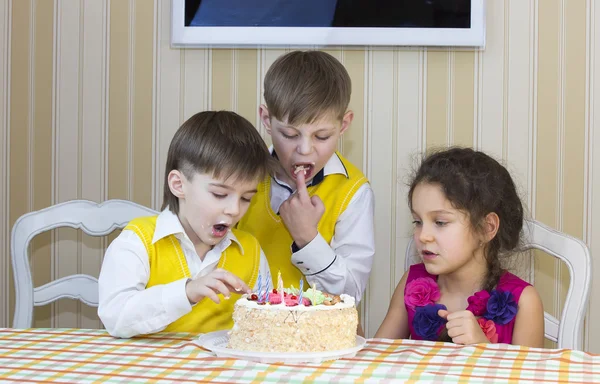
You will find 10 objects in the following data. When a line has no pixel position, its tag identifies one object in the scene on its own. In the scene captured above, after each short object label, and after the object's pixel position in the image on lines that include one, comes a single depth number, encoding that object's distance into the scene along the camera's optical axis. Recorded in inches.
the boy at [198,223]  107.8
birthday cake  96.6
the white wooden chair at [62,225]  118.3
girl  111.8
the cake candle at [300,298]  97.9
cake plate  95.0
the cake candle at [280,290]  98.3
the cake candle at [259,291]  99.4
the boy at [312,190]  114.7
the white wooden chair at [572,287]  112.0
